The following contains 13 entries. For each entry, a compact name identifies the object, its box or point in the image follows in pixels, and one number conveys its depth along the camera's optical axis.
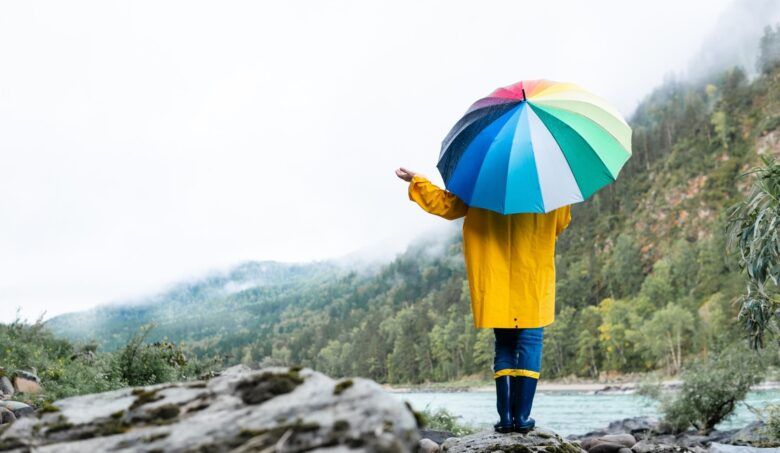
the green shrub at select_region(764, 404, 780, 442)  9.84
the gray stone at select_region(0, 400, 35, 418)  5.30
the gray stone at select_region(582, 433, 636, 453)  7.61
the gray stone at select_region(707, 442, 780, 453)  6.69
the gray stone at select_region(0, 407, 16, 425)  4.98
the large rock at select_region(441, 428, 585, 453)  4.53
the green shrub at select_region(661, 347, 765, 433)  16.09
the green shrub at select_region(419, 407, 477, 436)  12.00
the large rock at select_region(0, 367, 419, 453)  1.84
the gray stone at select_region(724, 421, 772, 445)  10.54
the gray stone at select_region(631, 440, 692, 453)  7.04
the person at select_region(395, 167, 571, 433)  4.49
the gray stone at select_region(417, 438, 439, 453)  5.52
